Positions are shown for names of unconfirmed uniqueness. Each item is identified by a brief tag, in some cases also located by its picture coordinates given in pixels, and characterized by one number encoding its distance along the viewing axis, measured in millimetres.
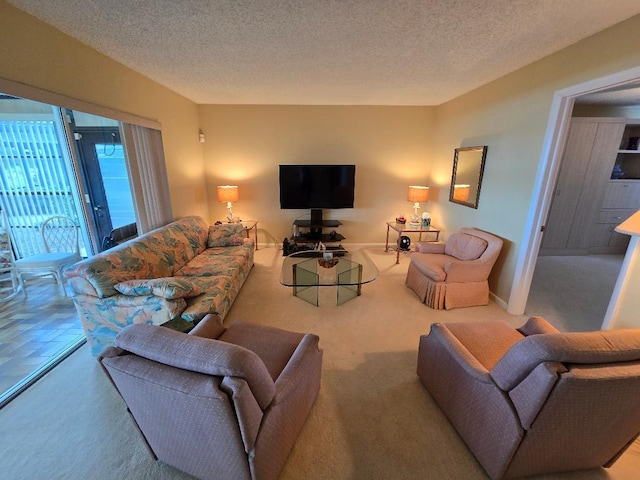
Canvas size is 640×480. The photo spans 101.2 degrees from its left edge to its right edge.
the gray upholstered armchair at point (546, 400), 1016
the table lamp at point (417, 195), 4395
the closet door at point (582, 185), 4029
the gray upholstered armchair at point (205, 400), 936
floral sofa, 1956
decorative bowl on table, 3140
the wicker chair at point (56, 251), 2842
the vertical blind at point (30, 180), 3271
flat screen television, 4480
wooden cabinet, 4352
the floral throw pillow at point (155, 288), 1922
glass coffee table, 2918
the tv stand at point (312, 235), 4547
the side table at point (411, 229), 4198
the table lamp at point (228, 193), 4383
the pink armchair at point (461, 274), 2879
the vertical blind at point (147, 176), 2979
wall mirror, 3389
